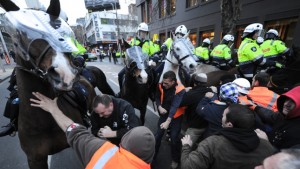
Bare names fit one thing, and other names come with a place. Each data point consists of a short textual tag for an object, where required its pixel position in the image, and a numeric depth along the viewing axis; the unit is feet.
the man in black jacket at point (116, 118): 7.92
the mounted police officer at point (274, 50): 18.02
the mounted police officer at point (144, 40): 20.81
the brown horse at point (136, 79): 11.80
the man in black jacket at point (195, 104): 10.69
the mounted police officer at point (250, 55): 15.66
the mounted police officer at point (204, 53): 27.40
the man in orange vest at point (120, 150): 4.02
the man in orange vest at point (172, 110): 10.53
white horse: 12.53
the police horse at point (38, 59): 4.95
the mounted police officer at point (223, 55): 22.74
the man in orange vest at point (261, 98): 9.11
